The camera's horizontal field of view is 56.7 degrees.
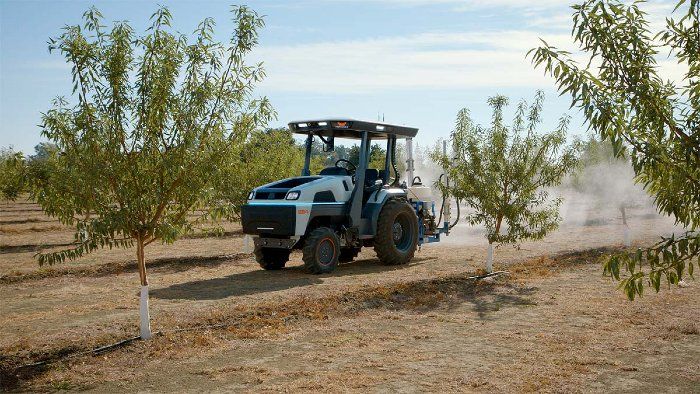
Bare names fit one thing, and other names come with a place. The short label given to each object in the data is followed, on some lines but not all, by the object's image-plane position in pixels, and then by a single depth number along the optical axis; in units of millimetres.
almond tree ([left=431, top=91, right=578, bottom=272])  14117
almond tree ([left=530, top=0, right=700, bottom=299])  4992
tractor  13734
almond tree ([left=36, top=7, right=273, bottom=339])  8047
